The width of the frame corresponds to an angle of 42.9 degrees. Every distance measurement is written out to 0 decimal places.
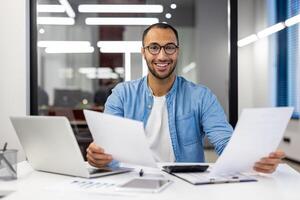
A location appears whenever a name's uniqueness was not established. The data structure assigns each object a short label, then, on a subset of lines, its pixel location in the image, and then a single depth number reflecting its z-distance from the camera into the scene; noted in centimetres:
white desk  112
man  200
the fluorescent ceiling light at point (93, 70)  362
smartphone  117
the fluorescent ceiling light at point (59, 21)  353
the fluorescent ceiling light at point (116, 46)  354
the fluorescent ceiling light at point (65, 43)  353
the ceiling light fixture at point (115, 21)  351
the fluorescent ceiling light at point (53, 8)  348
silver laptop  133
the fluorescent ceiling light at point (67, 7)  351
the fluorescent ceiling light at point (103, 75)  361
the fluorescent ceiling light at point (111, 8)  352
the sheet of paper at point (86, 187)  116
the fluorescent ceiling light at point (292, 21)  509
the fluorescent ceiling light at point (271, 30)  567
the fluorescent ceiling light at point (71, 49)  356
